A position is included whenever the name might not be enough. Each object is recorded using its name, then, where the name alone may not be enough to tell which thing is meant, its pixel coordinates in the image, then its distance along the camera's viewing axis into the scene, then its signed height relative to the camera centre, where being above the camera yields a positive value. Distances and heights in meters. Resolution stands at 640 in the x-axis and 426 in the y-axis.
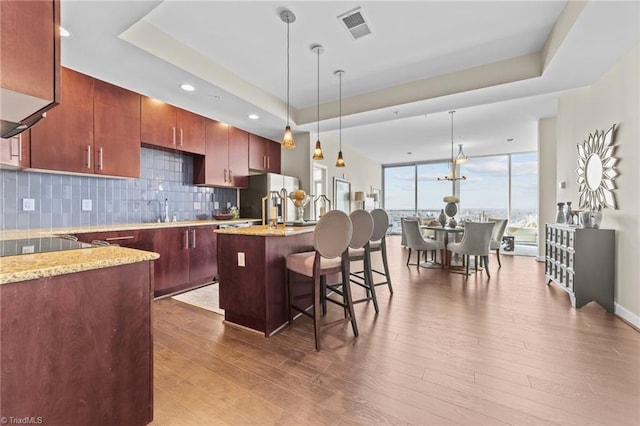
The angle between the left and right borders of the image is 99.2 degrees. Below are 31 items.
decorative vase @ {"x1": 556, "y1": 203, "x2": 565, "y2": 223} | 3.75 -0.05
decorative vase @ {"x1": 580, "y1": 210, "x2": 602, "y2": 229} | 3.02 -0.09
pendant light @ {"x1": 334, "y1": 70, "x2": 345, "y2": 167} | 3.50 +1.34
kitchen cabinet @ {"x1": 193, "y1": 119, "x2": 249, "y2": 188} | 4.27 +0.85
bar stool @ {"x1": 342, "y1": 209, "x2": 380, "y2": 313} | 2.71 -0.26
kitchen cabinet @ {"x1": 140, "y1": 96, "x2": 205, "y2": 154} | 3.49 +1.15
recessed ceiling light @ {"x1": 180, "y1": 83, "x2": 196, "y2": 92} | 3.18 +1.46
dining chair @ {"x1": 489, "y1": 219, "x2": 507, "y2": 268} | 5.34 -0.38
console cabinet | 2.88 -0.60
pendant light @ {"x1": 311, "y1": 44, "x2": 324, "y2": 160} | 2.93 +1.76
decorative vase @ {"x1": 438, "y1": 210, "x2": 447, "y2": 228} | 5.30 -0.19
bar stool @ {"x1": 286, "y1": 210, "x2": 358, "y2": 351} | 2.12 -0.40
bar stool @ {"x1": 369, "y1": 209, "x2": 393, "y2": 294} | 3.52 -0.24
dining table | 4.77 -0.36
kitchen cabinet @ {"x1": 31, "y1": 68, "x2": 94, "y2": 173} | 2.64 +0.79
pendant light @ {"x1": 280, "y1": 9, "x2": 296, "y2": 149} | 2.42 +1.76
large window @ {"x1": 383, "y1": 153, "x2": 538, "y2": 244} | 7.66 +0.65
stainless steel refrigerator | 4.76 +0.32
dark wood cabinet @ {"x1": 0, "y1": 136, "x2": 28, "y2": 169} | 2.38 +0.51
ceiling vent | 2.47 +1.78
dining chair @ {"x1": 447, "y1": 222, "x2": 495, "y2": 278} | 4.20 -0.45
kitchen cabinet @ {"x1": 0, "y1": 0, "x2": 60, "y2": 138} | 0.92 +0.55
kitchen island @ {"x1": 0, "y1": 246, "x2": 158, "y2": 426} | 0.92 -0.49
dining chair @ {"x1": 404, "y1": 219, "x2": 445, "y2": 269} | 4.78 -0.55
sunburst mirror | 2.90 +0.47
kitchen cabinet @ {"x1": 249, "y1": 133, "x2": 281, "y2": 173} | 5.05 +1.09
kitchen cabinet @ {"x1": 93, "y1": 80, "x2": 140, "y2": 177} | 3.03 +0.93
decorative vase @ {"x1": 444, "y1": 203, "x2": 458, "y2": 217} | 5.37 +0.01
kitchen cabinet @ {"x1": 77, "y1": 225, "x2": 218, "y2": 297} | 3.04 -0.53
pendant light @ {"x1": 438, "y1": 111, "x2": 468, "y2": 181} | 5.97 +1.11
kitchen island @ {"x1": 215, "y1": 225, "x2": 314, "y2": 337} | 2.36 -0.59
